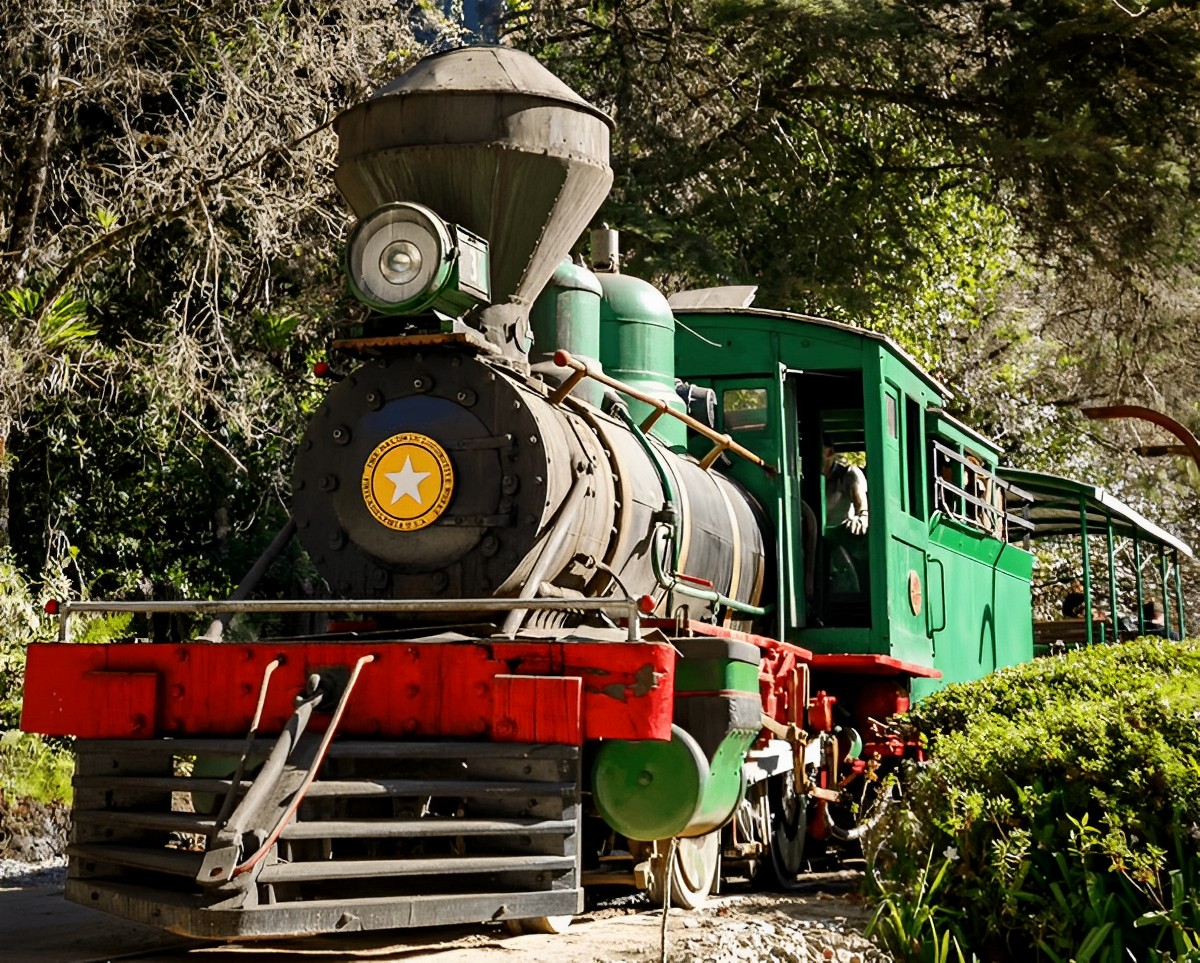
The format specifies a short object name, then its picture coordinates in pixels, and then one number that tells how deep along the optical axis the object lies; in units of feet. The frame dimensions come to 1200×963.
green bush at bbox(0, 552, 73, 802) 28.99
